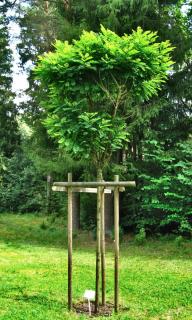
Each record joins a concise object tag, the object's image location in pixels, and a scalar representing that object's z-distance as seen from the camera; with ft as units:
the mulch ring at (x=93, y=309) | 21.25
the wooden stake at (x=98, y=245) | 21.27
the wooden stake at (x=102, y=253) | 21.81
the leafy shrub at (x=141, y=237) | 42.24
